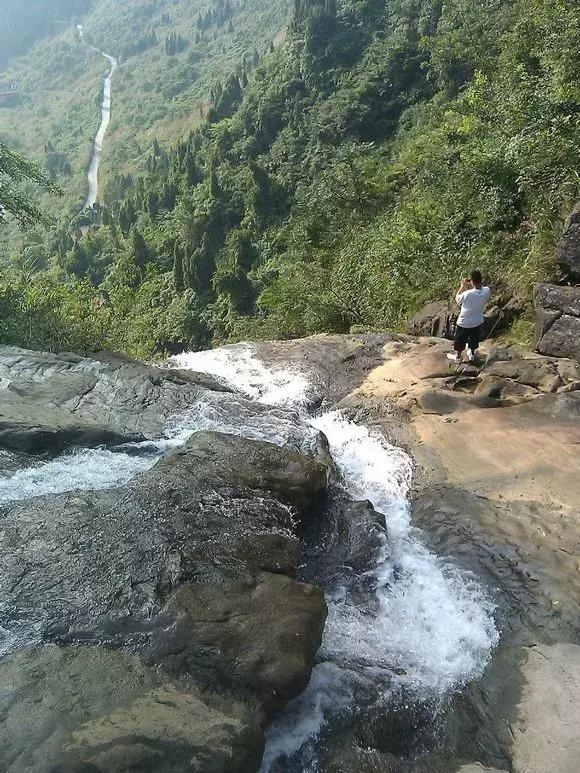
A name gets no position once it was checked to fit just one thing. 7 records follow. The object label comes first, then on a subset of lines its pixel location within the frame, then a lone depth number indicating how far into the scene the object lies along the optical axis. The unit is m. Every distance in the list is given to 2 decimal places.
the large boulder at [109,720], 3.37
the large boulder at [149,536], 4.57
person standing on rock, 8.84
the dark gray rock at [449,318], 10.59
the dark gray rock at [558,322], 8.74
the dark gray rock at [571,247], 8.96
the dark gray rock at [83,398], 7.39
